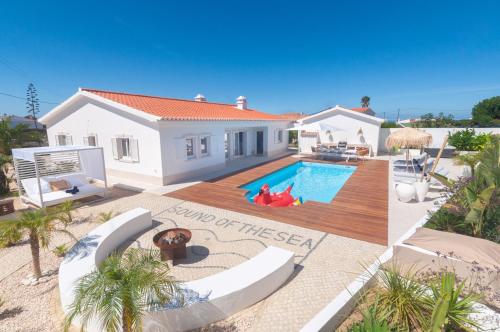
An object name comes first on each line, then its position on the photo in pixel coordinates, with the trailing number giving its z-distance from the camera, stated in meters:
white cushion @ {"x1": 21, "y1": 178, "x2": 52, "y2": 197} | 10.30
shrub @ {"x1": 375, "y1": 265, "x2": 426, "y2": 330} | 3.62
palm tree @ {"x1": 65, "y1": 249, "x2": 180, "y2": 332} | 2.98
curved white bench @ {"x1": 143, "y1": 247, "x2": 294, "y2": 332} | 3.98
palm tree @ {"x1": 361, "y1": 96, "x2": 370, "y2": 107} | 70.69
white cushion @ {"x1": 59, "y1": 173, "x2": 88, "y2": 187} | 11.65
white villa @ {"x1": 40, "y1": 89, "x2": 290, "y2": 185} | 12.98
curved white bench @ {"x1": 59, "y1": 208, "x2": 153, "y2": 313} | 4.61
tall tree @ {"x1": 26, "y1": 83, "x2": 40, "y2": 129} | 53.28
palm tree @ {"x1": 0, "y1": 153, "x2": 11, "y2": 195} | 11.51
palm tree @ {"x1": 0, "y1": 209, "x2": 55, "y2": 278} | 5.02
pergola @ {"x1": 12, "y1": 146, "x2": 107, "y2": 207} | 9.85
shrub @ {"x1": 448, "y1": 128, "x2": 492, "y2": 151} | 20.64
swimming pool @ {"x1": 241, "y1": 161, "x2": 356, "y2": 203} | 13.75
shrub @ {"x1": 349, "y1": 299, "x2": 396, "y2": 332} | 3.28
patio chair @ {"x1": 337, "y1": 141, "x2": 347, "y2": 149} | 23.04
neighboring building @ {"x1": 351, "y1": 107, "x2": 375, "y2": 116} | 36.22
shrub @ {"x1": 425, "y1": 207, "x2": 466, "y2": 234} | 6.47
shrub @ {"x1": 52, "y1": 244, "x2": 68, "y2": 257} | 6.35
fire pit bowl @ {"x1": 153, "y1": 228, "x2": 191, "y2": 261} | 5.94
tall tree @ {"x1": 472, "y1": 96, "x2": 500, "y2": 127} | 49.21
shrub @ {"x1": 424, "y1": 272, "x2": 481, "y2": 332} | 3.09
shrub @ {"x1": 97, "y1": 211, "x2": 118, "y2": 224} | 7.95
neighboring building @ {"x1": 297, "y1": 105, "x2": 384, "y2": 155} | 22.61
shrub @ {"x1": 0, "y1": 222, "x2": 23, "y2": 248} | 4.93
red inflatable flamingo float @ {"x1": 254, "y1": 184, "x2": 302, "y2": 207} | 11.02
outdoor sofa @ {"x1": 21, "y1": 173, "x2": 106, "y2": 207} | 9.86
